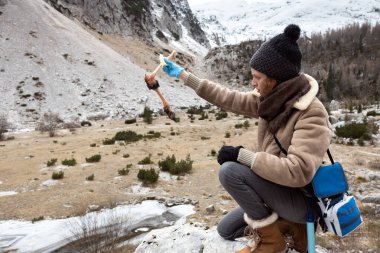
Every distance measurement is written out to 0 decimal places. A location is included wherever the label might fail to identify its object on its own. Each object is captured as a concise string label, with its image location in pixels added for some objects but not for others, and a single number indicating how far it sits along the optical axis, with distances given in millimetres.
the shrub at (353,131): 12784
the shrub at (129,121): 23422
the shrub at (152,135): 16719
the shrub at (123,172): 9680
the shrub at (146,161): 10842
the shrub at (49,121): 19441
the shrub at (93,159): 11531
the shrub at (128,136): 15978
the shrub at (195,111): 28925
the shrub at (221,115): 24272
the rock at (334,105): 27977
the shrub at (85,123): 23822
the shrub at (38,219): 6938
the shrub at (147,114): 23125
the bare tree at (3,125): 19297
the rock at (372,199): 6073
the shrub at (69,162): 11309
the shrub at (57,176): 9609
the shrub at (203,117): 24422
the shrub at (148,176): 8879
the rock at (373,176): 7477
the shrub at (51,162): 11281
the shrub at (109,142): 15364
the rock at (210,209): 6324
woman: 2318
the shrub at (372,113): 17756
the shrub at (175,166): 9547
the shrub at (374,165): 8539
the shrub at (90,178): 9384
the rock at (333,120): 15645
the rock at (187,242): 3336
